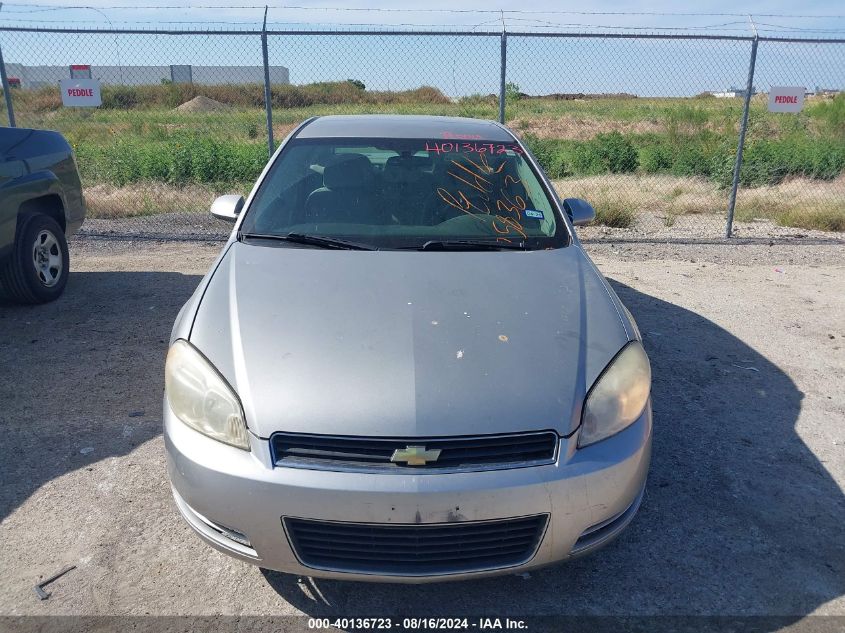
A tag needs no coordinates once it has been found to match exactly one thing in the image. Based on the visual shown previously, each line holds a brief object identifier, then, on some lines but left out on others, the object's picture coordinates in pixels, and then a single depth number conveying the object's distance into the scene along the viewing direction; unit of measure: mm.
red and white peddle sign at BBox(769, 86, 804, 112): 7855
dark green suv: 5109
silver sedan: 2117
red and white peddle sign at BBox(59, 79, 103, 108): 7773
